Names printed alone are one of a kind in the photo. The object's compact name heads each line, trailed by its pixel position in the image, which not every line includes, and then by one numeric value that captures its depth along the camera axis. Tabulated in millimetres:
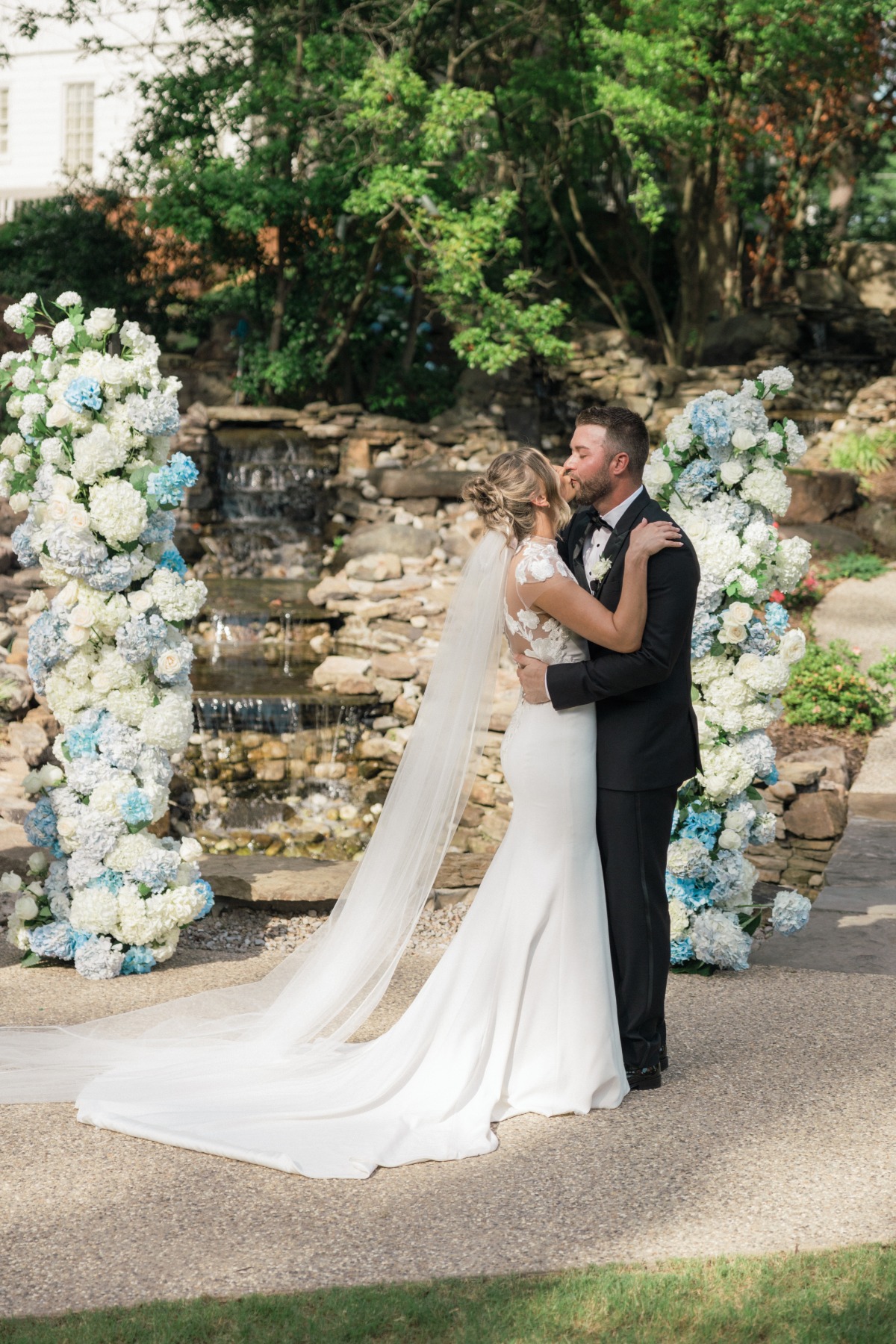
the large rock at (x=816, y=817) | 8500
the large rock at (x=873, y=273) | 22875
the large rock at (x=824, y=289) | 22188
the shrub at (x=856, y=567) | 14500
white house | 25422
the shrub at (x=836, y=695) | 10617
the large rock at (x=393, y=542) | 14773
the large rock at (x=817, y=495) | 15758
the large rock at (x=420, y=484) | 16234
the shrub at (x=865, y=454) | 16797
